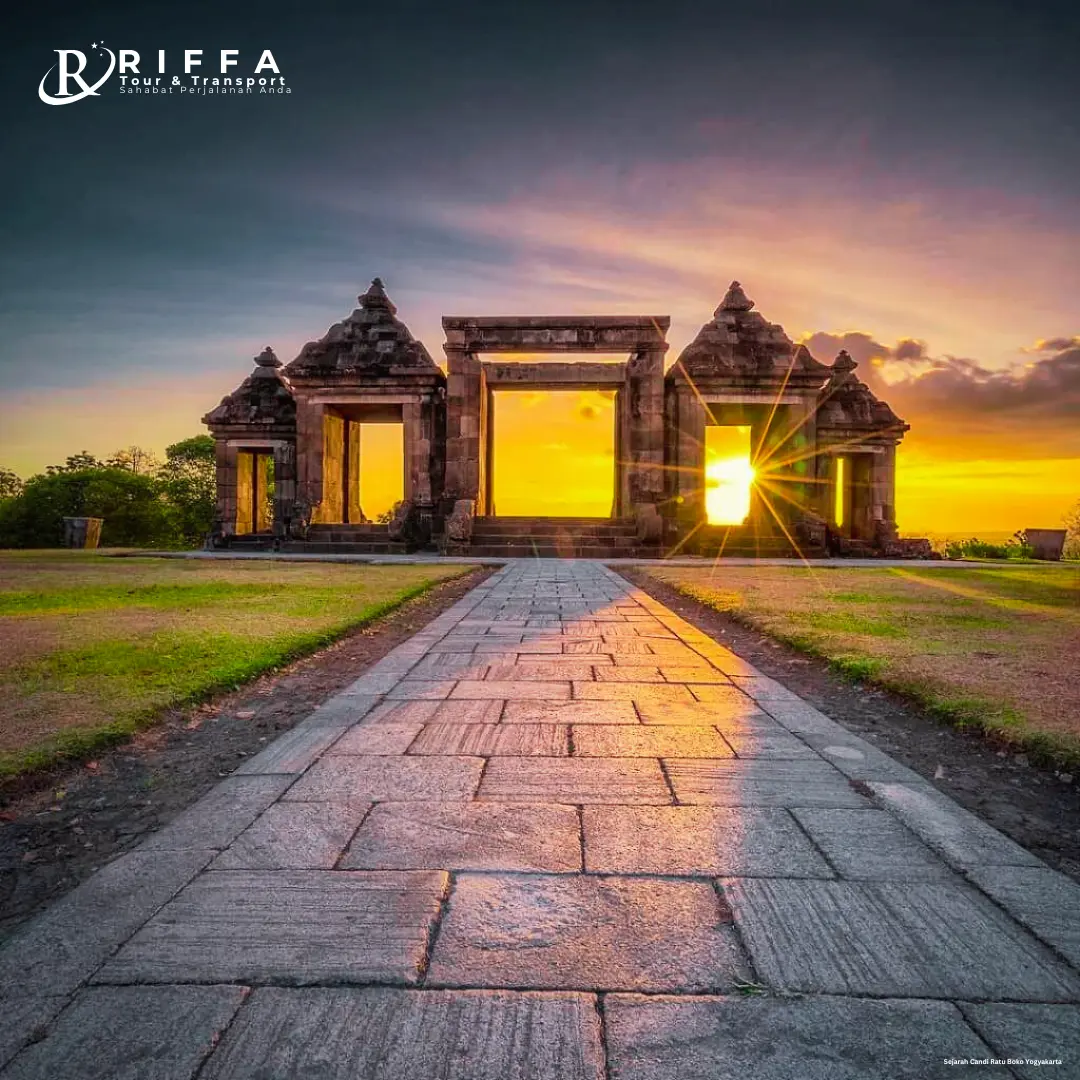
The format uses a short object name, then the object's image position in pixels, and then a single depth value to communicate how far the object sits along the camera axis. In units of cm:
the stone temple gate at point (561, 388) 1933
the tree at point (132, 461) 4106
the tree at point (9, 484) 4434
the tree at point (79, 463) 3922
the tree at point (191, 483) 3650
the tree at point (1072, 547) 2520
